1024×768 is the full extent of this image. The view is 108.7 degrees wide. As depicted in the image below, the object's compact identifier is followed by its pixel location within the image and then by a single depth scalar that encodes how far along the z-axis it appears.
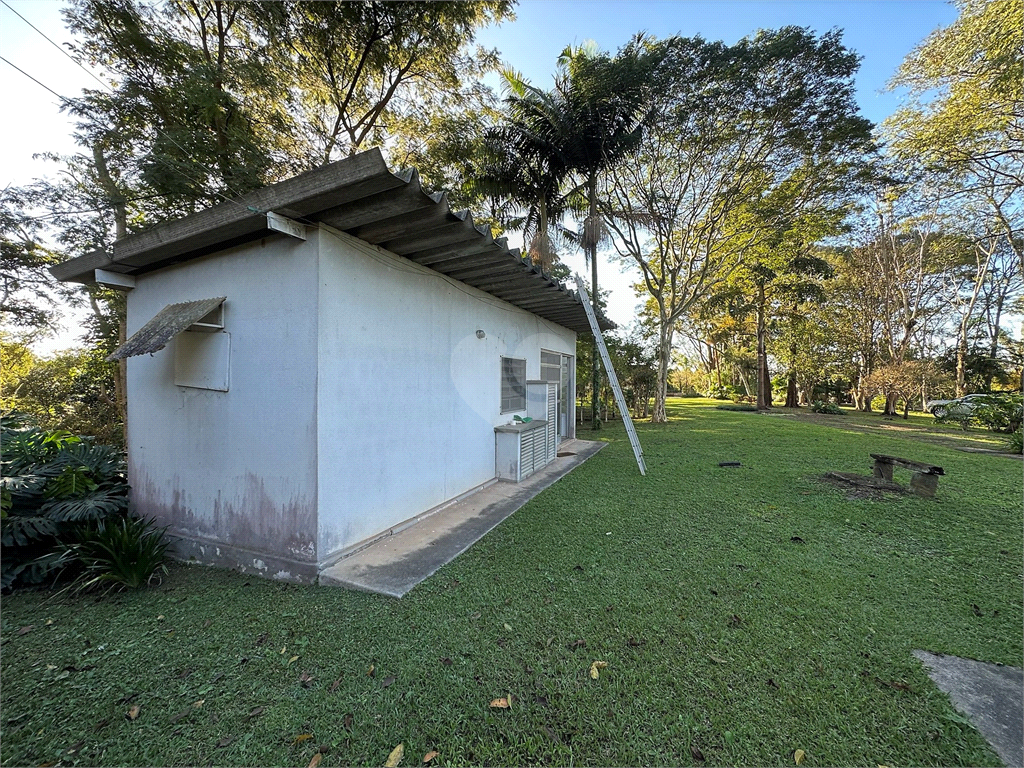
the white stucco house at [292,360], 2.81
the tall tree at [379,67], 6.49
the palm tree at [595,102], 8.81
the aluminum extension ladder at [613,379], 5.88
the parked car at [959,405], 12.39
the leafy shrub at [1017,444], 7.74
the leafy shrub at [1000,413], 11.09
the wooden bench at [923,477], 4.64
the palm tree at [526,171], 9.23
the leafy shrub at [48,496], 2.84
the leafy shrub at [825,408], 17.12
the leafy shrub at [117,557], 2.76
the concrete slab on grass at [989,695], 1.53
